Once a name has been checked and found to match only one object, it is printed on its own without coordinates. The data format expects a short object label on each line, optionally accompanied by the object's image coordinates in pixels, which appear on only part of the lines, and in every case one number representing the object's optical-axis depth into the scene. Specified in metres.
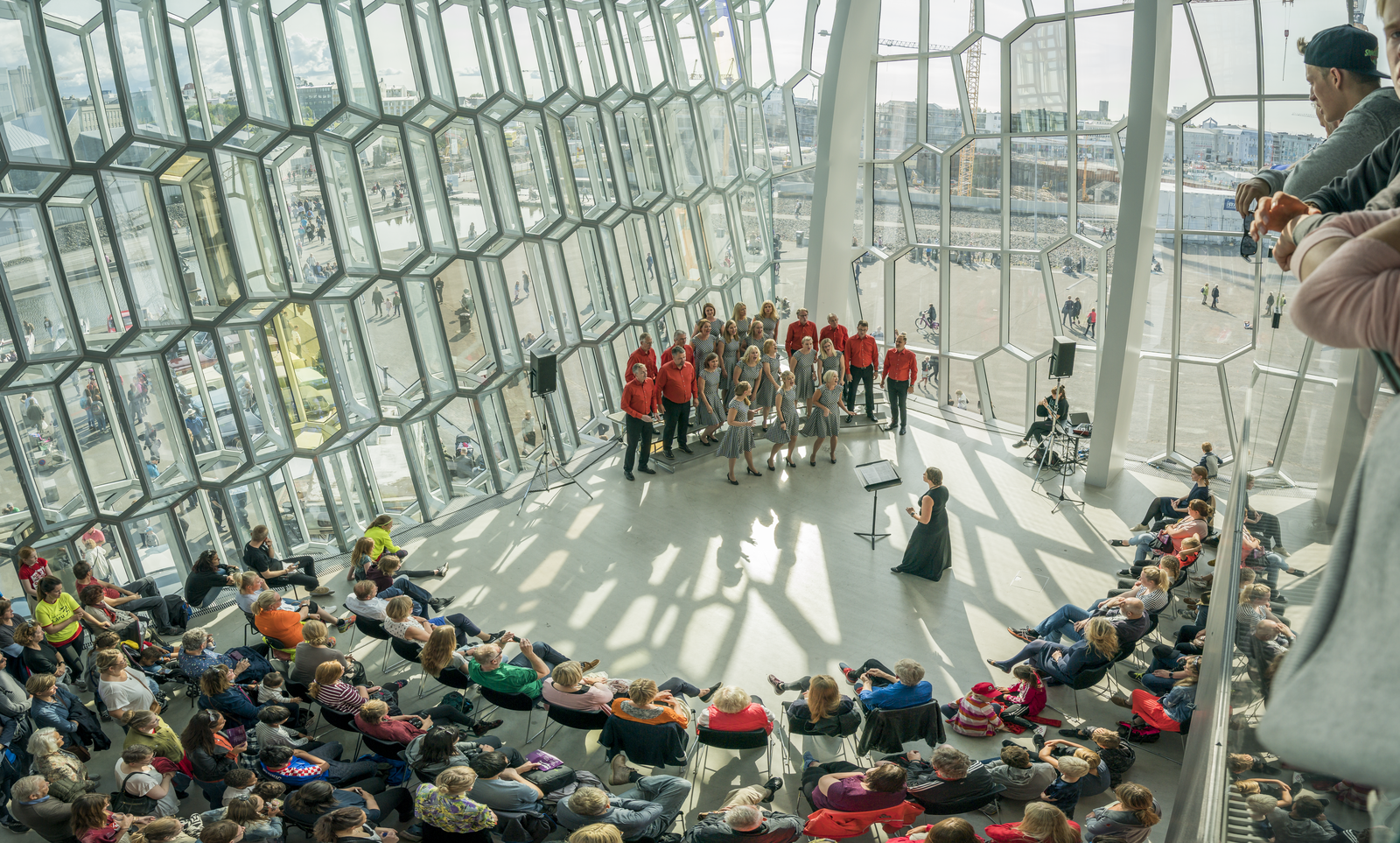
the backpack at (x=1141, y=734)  6.26
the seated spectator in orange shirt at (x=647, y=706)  5.65
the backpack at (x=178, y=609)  7.66
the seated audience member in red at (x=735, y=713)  5.75
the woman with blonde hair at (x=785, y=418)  10.82
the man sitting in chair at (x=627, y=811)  4.85
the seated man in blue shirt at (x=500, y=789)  5.04
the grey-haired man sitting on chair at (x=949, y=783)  5.16
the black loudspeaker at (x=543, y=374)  9.68
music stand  8.61
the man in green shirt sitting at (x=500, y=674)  6.12
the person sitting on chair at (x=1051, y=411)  11.02
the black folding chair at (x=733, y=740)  5.78
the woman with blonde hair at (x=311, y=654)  6.15
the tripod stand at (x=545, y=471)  10.26
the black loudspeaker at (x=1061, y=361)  10.71
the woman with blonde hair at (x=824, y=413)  10.90
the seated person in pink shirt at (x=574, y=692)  5.88
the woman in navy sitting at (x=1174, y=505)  8.50
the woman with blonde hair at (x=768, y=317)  11.74
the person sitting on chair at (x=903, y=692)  5.86
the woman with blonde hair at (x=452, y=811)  4.82
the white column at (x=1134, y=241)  9.45
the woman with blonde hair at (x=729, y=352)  11.36
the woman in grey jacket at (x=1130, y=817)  4.70
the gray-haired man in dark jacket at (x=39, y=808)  4.81
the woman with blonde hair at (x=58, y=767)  4.93
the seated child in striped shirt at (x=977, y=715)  6.31
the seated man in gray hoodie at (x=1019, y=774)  5.34
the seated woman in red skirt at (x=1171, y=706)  5.95
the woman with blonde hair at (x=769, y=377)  10.94
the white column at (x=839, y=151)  12.18
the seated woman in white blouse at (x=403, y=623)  6.63
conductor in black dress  8.32
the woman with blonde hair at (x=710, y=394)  10.85
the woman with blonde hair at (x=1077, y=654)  6.21
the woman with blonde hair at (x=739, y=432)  10.27
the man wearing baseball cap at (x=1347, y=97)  1.96
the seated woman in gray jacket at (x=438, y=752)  5.32
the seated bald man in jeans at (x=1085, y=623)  6.43
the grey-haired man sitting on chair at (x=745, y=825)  4.77
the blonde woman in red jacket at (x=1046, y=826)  4.44
